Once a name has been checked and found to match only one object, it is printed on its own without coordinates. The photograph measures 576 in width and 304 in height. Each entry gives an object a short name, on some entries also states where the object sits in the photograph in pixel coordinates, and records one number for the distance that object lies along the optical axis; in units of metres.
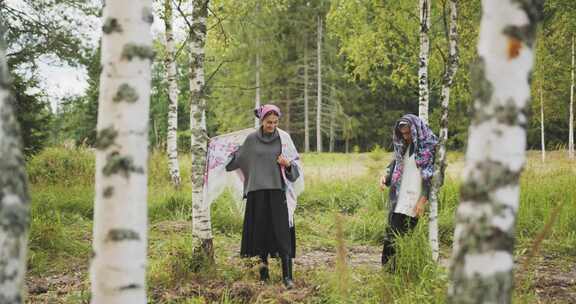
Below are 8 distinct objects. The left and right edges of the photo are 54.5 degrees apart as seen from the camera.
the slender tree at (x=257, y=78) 30.34
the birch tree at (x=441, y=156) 5.61
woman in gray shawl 5.71
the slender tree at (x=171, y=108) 11.13
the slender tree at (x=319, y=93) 30.44
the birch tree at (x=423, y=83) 8.20
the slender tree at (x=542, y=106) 22.73
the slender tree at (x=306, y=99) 31.14
